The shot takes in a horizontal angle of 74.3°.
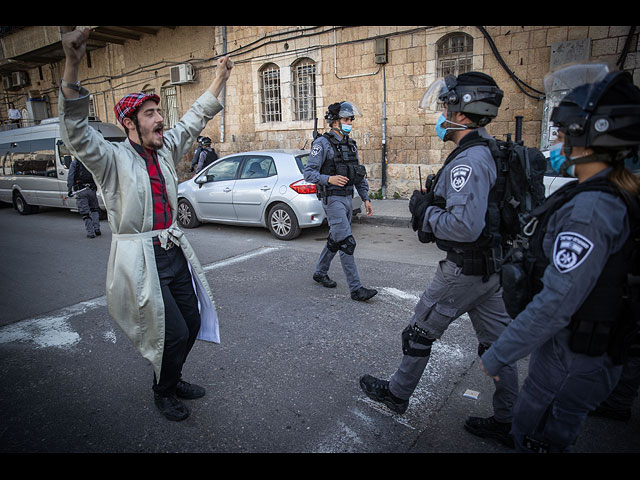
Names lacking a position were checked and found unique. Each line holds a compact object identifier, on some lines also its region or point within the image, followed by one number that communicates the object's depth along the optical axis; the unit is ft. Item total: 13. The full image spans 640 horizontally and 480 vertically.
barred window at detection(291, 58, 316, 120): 41.75
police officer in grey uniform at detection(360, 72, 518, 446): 7.09
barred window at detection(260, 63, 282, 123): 44.21
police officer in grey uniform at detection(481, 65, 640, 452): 4.91
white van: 34.35
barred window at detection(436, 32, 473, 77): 33.06
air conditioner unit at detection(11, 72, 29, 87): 76.38
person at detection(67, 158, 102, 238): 27.48
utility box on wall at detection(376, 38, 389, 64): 35.78
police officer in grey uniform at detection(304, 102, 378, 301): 15.24
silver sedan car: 24.14
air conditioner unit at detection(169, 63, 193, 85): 48.91
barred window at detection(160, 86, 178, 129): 54.26
